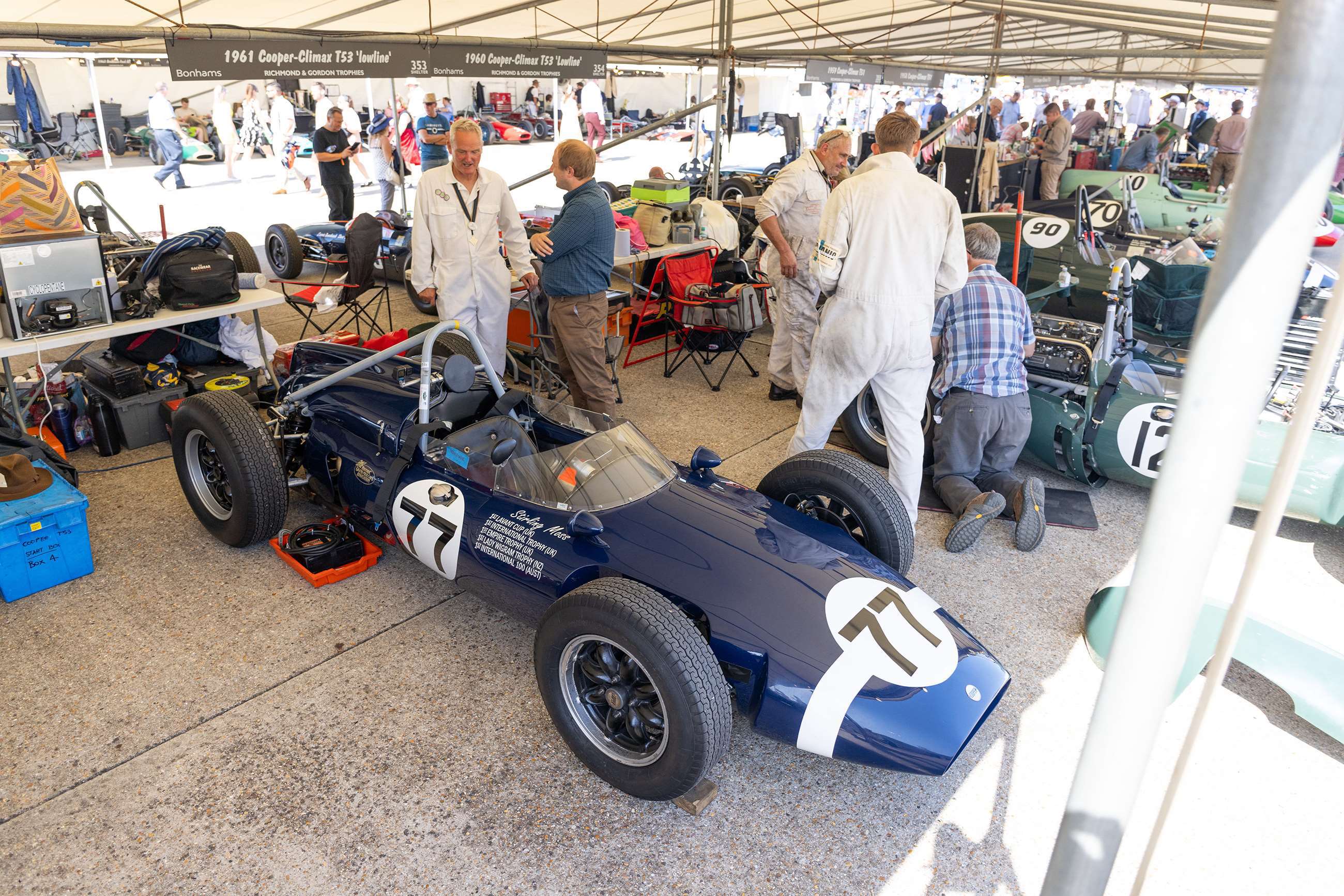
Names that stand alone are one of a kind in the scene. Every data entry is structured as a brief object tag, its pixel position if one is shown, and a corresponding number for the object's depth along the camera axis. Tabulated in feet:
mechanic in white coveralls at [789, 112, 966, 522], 13.26
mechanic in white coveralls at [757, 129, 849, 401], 18.75
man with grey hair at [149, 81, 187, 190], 49.80
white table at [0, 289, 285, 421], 15.07
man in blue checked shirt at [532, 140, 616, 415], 16.42
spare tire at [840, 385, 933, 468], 17.19
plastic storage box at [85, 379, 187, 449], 16.93
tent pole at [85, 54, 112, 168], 36.88
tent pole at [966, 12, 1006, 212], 36.42
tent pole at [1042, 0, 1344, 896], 3.19
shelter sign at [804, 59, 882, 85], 36.11
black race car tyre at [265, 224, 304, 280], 26.94
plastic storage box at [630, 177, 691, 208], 25.82
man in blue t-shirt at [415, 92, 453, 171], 38.42
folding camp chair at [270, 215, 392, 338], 20.97
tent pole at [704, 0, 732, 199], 28.09
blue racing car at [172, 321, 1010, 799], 8.58
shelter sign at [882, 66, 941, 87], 41.34
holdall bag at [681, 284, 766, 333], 21.13
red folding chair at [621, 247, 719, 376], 22.57
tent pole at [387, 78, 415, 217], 34.83
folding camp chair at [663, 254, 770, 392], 21.31
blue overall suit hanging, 55.83
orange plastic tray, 12.81
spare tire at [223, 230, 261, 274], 22.47
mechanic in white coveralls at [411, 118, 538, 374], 17.53
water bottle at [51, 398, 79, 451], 16.71
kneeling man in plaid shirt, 15.05
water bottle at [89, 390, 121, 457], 16.70
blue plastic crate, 11.98
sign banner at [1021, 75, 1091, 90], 73.72
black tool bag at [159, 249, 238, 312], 17.35
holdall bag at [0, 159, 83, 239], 15.10
